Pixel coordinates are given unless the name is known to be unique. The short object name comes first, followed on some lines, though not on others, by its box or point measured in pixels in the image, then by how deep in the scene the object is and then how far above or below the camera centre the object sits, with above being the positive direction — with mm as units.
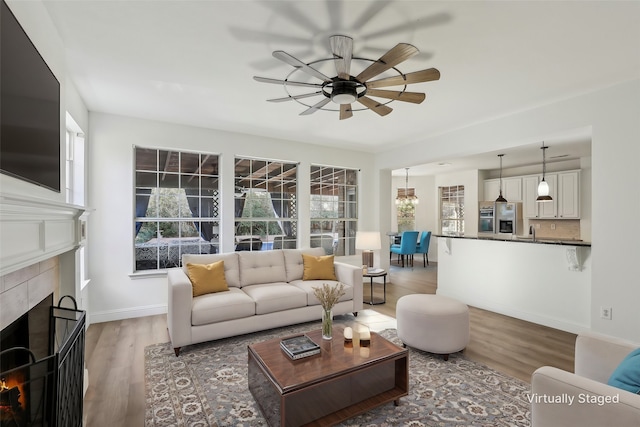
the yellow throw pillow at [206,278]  3330 -732
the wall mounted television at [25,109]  1275 +505
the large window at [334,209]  5668 +54
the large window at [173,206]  4164 +76
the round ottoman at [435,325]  2768 -1038
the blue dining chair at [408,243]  7870 -797
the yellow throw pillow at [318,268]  4109 -755
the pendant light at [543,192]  4989 +325
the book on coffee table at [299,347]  2098 -959
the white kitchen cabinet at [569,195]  6113 +351
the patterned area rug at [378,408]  2002 -1345
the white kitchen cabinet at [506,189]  7043 +553
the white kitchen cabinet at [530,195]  6743 +372
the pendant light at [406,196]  8180 +428
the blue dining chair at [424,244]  8227 -860
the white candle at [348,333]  2337 -933
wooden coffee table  1840 -1106
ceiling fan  1954 +958
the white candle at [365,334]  2277 -909
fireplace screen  1309 -799
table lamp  4805 -449
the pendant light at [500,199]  6684 +281
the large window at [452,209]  8336 +79
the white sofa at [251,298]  2963 -927
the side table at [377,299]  4527 -1347
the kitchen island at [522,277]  3568 -868
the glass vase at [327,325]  2416 -888
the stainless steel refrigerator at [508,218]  7039 -138
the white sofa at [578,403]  1148 -753
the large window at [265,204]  4863 +118
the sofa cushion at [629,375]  1255 -686
